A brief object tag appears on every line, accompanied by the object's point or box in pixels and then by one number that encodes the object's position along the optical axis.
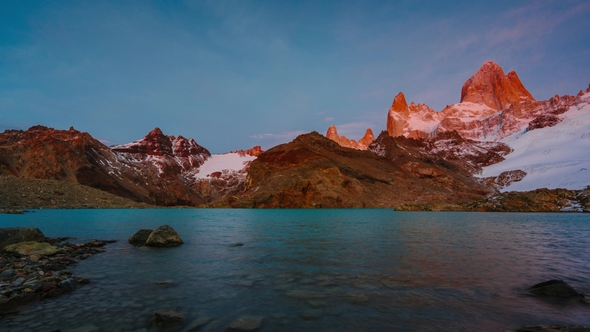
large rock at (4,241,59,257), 18.98
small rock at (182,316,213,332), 8.57
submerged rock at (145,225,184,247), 25.06
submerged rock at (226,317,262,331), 8.64
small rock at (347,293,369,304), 11.04
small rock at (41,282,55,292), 12.08
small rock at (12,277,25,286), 12.47
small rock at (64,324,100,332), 8.50
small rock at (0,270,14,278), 13.63
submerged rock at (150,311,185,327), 8.90
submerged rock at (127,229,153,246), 26.66
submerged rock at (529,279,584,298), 11.80
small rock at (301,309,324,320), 9.52
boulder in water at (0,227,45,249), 21.69
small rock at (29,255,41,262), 17.40
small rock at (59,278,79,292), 12.55
